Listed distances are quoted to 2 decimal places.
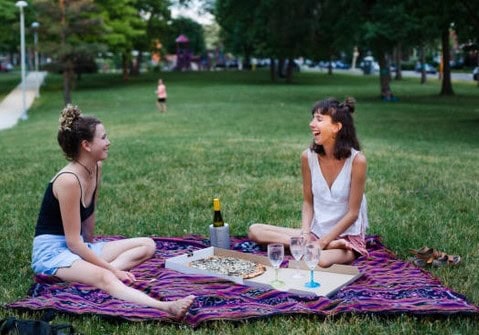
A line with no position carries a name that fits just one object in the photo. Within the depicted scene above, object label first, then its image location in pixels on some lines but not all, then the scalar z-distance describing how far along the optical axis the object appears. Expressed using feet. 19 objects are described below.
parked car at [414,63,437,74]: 240.53
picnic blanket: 14.37
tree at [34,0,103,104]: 109.40
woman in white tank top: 18.53
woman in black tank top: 16.28
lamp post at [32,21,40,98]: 112.98
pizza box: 16.11
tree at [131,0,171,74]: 195.83
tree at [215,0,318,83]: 108.06
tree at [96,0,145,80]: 151.94
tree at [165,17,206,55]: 232.59
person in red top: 88.48
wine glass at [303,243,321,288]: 15.62
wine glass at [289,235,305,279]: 15.94
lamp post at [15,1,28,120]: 90.17
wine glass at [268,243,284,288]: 15.39
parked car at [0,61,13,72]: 311.47
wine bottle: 19.65
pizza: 17.16
